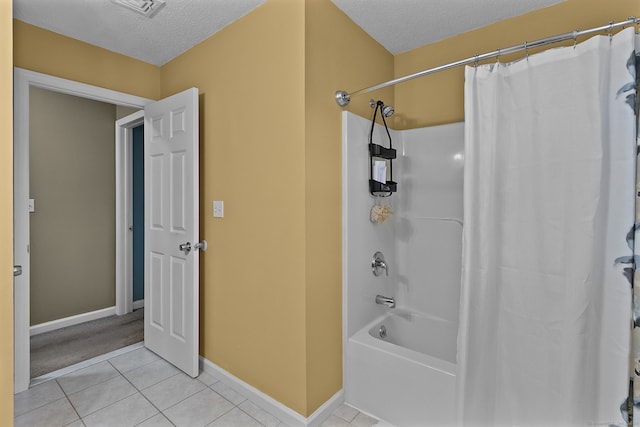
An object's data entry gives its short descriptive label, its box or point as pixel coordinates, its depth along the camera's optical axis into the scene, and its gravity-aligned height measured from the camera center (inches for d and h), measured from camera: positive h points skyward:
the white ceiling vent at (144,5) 71.3 +46.3
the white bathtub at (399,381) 63.1 -38.0
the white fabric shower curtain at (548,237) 48.2 -4.7
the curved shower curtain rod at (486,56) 46.4 +27.2
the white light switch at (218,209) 85.2 -1.0
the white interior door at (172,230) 86.6 -7.5
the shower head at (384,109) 81.8 +27.0
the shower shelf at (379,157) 82.7 +13.7
